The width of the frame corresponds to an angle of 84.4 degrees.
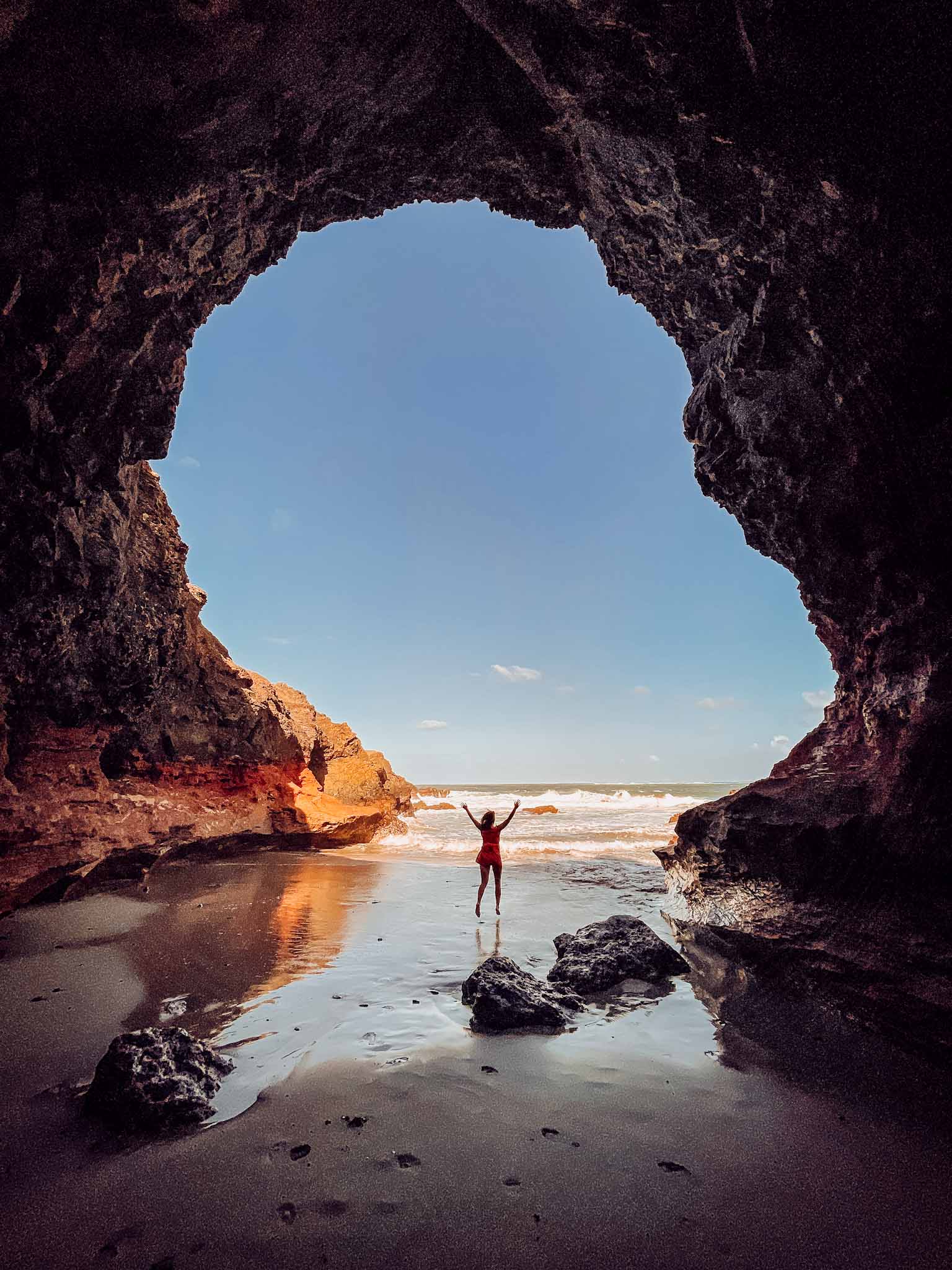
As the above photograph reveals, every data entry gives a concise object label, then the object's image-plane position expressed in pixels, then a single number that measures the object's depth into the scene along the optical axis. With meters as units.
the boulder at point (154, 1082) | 2.58
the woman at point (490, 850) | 7.68
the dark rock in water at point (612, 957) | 4.67
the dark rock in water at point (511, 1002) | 3.79
